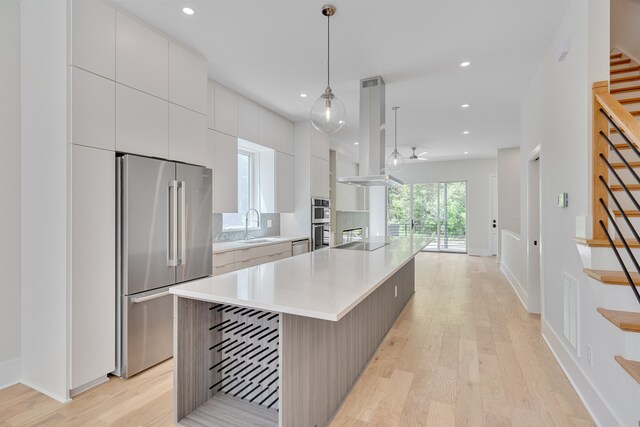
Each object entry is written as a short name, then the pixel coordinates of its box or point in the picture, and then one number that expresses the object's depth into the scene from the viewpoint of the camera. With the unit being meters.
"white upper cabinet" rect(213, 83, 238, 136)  3.77
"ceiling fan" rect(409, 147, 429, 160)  6.96
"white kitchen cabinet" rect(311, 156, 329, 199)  5.33
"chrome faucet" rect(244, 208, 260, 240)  4.50
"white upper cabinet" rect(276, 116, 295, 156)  4.96
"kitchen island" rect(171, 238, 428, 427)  1.51
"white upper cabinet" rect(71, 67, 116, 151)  2.11
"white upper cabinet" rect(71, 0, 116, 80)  2.11
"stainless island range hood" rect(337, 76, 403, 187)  3.57
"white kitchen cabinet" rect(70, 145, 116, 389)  2.12
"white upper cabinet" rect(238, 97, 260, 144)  4.17
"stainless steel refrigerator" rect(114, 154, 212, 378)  2.36
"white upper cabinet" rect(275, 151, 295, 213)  4.89
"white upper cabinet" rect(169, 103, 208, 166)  2.80
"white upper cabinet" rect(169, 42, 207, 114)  2.82
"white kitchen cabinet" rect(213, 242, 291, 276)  3.34
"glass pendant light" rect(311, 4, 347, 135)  2.39
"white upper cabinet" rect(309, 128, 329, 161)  5.39
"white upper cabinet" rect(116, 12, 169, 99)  2.39
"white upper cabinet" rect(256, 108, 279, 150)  4.57
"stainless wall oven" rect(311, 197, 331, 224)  5.27
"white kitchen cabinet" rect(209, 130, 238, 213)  3.69
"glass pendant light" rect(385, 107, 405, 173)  4.94
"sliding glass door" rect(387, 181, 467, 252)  9.16
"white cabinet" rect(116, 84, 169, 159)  2.38
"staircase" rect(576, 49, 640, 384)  1.41
